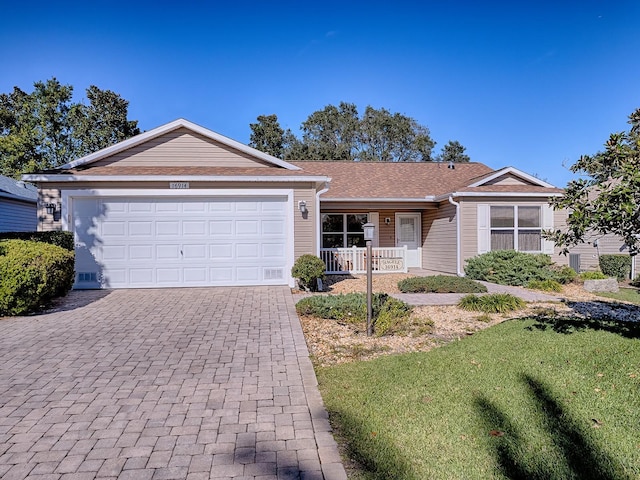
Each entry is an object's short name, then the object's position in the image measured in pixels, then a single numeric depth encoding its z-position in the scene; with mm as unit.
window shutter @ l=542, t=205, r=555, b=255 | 13719
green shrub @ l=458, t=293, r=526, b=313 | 7930
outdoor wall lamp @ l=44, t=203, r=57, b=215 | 10586
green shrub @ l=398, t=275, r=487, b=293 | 10305
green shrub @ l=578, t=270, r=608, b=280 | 11938
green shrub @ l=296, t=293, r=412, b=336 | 6801
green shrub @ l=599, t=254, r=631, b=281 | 14805
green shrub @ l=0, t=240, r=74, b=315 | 7375
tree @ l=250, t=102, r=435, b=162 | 37812
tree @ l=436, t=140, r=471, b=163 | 40000
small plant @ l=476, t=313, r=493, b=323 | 7156
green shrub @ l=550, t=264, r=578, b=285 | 11922
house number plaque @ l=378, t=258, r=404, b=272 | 14883
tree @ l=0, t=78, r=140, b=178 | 27938
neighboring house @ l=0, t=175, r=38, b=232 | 16703
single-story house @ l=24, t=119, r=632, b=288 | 10586
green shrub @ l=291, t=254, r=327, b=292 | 10133
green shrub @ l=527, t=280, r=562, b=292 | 10828
